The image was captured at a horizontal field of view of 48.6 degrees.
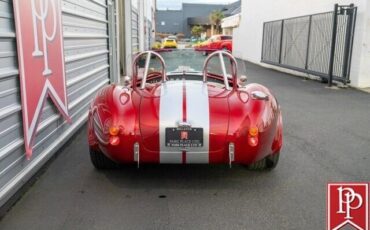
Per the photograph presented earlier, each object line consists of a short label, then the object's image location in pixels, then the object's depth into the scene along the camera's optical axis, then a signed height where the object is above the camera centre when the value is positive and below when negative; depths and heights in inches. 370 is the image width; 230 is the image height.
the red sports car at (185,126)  137.9 -31.9
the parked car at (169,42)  1321.9 -35.7
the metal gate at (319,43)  437.2 -13.4
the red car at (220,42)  1160.5 -29.7
